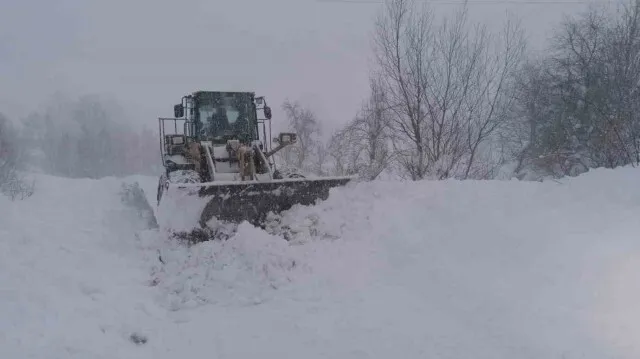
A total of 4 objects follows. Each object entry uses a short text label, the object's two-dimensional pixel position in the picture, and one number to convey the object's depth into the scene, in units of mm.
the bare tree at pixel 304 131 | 26469
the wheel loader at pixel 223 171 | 6738
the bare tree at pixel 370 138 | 12550
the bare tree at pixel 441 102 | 11961
